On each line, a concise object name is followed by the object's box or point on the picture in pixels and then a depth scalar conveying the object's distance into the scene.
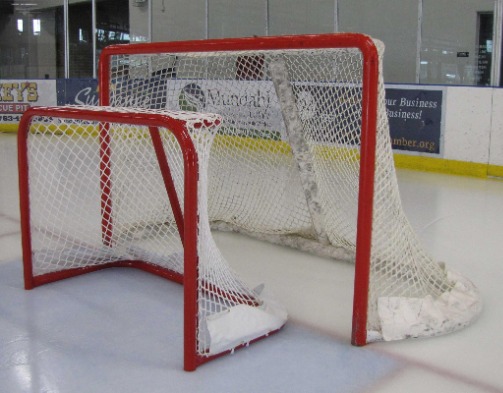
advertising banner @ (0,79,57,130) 9.22
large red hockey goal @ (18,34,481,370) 2.23
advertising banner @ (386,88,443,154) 6.09
